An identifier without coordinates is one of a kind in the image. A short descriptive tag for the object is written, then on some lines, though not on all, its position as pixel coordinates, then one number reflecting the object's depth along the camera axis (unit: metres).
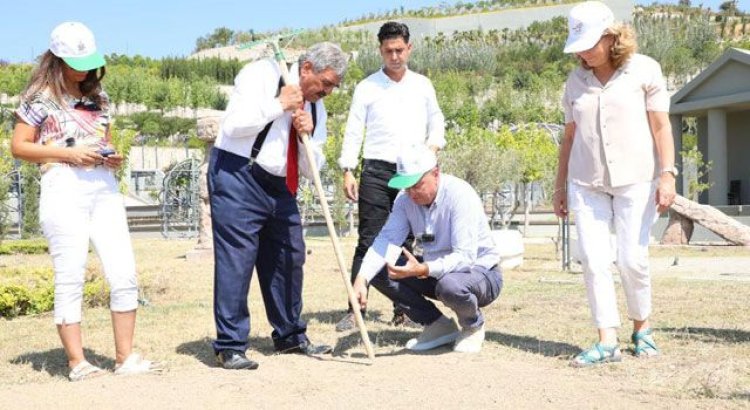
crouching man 5.21
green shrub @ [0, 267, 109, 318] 7.60
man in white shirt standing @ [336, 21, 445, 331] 6.42
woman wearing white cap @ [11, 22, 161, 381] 4.76
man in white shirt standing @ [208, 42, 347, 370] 5.01
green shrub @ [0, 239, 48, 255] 17.69
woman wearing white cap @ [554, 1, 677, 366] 5.09
